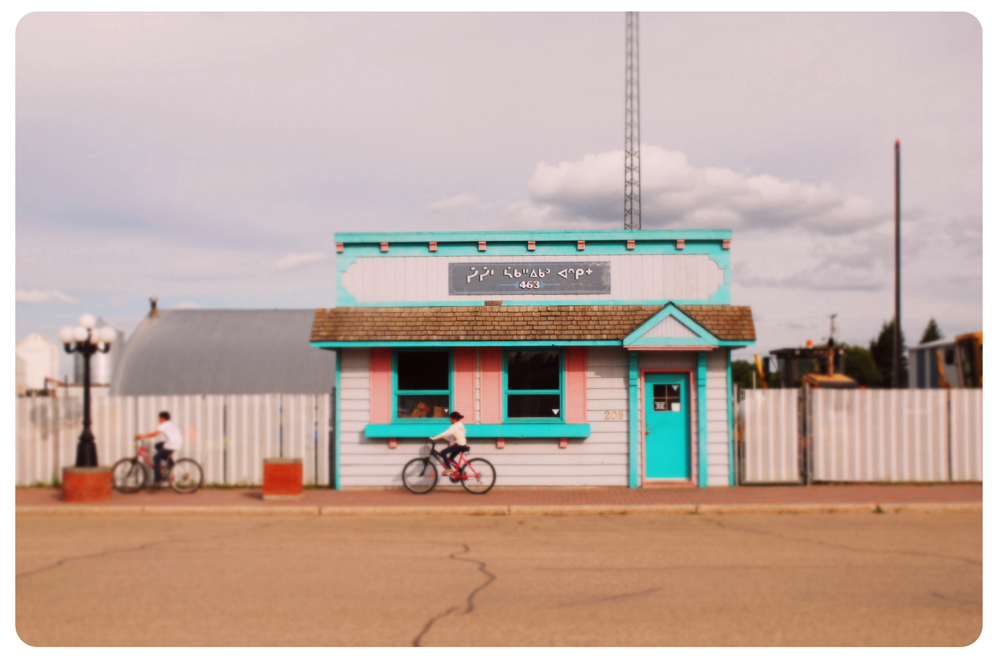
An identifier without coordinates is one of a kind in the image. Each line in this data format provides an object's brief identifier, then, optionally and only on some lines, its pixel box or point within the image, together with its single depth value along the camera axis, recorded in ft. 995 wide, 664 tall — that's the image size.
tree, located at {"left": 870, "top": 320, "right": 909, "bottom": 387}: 260.36
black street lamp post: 46.52
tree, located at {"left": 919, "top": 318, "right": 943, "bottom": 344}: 268.41
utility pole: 93.04
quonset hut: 95.14
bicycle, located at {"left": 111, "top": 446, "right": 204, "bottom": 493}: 47.98
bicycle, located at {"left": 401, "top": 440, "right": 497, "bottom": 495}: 46.75
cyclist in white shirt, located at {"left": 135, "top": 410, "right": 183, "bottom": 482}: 47.78
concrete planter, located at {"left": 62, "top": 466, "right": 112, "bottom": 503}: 43.60
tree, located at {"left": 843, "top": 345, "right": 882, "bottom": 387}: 249.75
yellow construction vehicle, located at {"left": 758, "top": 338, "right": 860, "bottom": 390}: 66.74
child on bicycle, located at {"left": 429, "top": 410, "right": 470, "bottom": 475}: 45.98
